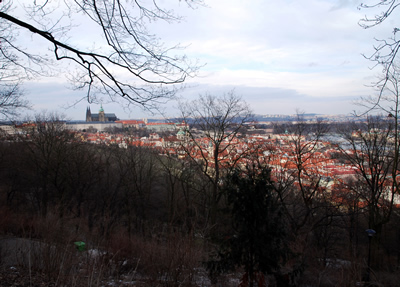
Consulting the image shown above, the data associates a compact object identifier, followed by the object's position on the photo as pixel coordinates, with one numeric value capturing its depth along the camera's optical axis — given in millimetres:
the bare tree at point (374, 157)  13336
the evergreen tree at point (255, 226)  3855
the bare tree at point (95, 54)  3723
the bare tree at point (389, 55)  3285
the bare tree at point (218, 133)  13734
